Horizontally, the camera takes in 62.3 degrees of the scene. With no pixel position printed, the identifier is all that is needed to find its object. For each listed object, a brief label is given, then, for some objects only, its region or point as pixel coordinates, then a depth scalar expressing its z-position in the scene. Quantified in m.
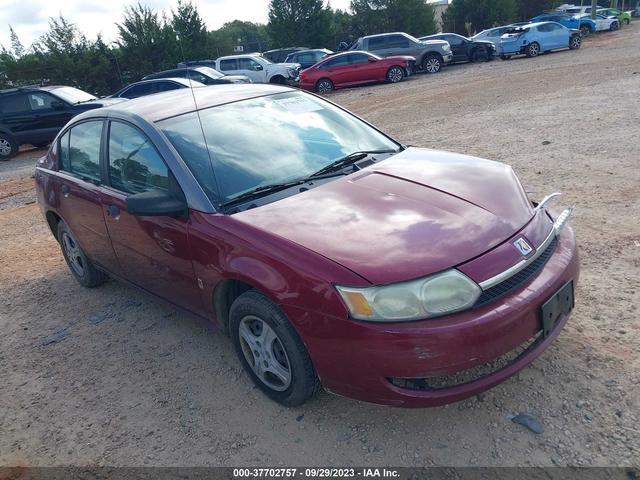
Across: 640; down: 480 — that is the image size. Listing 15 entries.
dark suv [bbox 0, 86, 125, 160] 14.13
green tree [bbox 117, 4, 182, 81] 28.25
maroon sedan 2.39
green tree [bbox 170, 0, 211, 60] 22.01
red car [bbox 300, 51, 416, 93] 20.70
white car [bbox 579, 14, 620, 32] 33.81
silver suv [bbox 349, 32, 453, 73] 22.64
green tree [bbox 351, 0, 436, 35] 40.47
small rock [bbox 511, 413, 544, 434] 2.60
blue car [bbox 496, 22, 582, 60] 23.31
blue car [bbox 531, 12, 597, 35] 31.06
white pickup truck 23.20
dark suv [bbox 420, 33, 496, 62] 24.44
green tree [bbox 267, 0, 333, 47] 39.62
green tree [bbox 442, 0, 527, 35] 41.59
